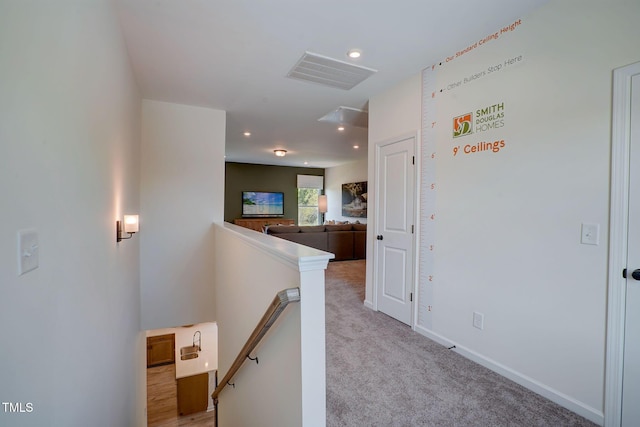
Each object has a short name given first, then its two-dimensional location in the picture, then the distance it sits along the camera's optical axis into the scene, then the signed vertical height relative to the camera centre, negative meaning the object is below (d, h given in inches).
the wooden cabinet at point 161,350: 266.7 -136.3
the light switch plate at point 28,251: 31.7 -5.4
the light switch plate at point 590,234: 68.4 -6.1
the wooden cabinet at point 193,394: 230.1 -153.2
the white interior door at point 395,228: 120.6 -8.9
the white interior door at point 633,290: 62.3 -17.8
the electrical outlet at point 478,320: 92.9 -36.7
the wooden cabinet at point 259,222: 357.3 -19.6
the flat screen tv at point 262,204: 368.8 +3.6
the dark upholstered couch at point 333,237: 249.8 -27.3
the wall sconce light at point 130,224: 97.7 -6.3
